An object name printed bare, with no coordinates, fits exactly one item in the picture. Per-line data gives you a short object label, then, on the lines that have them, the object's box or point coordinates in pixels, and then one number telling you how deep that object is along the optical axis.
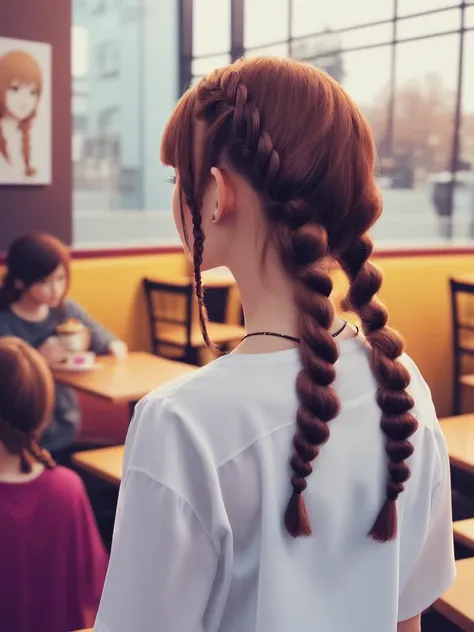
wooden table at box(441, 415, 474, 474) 2.38
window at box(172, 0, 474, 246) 8.86
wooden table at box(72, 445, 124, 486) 2.75
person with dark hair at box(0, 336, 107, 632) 2.03
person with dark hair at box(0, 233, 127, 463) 3.33
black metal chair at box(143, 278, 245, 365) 4.96
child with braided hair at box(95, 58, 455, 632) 0.75
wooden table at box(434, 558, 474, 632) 1.68
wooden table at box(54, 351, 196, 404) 3.07
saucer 3.32
